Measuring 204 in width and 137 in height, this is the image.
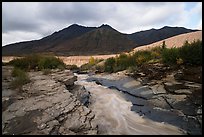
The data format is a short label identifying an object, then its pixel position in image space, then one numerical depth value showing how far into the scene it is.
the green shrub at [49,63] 8.60
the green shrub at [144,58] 8.28
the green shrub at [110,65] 10.32
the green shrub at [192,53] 5.37
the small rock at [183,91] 4.17
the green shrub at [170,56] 6.18
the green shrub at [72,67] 15.57
